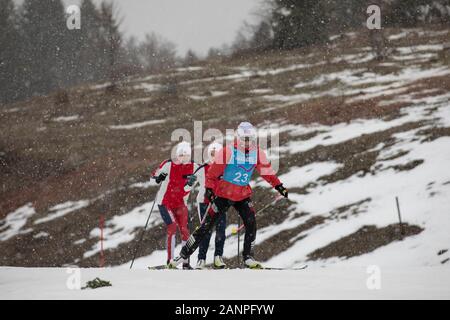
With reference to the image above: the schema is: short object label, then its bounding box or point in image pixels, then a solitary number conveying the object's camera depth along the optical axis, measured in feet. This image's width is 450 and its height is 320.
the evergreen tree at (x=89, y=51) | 253.03
